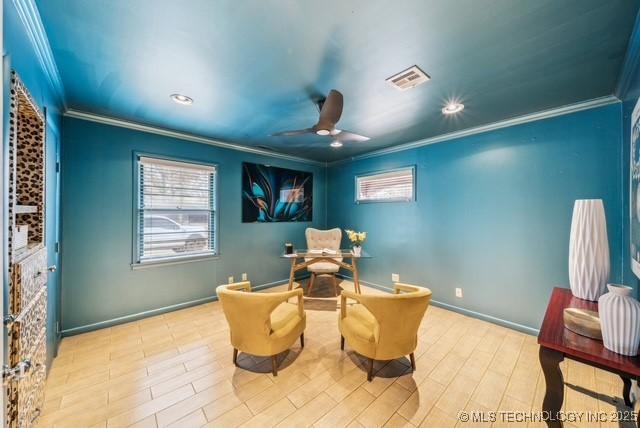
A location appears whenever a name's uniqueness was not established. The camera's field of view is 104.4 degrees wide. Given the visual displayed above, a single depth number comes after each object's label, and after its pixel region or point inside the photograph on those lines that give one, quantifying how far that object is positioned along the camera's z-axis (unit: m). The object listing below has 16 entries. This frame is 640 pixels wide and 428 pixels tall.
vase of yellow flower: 3.56
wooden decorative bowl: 1.27
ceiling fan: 1.98
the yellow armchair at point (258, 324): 1.88
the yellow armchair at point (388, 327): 1.80
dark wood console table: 1.08
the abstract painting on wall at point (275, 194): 3.97
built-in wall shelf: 1.35
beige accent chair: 4.31
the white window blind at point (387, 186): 3.78
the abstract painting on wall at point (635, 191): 1.52
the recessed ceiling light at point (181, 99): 2.30
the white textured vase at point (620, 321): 1.11
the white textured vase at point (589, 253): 1.73
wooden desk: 3.50
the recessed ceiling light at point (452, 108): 2.44
